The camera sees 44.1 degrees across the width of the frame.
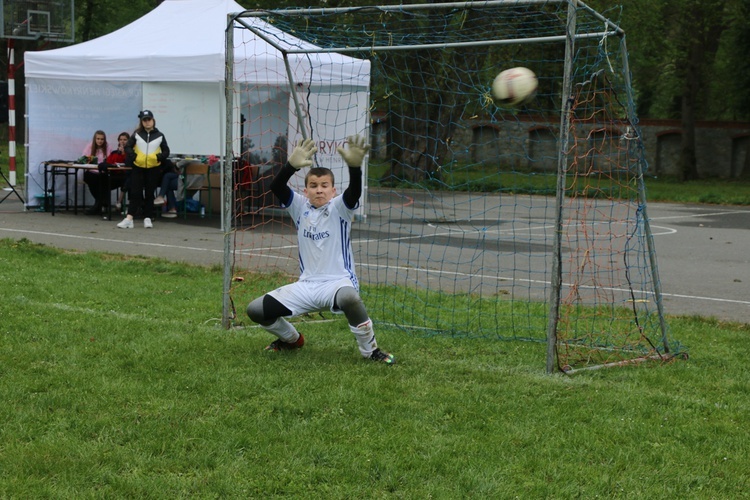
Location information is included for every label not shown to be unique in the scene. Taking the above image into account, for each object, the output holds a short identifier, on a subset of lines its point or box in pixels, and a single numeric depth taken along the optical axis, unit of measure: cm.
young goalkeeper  667
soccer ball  730
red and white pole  1797
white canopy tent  1577
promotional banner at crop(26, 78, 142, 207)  1792
